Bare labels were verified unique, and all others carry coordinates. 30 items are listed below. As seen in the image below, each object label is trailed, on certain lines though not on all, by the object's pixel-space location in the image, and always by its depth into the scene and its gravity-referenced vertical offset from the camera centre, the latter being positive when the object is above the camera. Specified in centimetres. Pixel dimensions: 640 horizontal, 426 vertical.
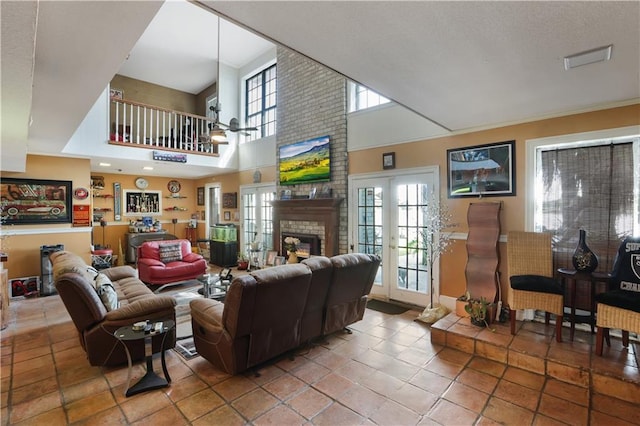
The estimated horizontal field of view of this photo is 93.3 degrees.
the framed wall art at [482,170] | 374 +50
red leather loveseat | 542 -99
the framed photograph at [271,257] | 650 -102
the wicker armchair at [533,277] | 303 -73
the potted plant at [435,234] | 419 -35
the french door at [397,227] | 452 -28
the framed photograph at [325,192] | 571 +34
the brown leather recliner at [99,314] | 268 -97
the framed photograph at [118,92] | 808 +320
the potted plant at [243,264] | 722 -128
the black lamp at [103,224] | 804 -34
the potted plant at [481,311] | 347 -120
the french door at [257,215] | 726 -12
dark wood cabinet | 766 -109
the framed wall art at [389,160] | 479 +79
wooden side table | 295 -71
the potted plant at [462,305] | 374 -120
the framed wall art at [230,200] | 810 +29
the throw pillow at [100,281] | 306 -73
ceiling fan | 460 +122
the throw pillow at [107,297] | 295 -85
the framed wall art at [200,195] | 950 +49
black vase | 298 -50
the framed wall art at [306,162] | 576 +98
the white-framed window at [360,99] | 521 +196
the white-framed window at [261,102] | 735 +277
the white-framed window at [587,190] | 314 +21
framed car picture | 530 +19
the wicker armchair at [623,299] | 252 -77
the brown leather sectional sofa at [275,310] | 247 -93
